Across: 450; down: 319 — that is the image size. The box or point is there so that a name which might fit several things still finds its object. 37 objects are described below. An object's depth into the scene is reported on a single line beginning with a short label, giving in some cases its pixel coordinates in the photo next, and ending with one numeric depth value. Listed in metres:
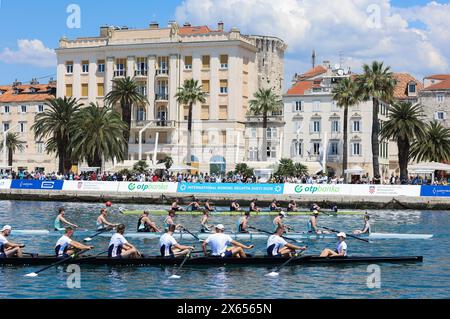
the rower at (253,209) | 49.18
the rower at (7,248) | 26.73
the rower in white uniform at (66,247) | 26.67
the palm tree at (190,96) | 90.31
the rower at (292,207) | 52.08
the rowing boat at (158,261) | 26.70
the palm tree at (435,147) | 83.58
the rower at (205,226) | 37.78
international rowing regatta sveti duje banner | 63.78
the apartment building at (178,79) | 95.75
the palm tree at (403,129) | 75.69
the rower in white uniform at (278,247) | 27.53
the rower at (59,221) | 37.28
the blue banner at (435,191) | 60.97
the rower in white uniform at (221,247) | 27.39
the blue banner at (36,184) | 69.38
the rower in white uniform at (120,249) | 26.92
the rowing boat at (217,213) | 50.76
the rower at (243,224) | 36.78
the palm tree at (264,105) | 90.25
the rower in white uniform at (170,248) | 27.31
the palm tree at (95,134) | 76.38
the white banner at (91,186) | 67.19
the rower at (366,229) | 37.38
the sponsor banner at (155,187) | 65.62
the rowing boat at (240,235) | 35.94
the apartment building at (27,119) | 106.06
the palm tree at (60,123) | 79.69
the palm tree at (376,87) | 74.56
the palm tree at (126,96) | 89.06
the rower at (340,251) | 28.61
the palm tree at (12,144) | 102.81
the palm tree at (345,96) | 79.44
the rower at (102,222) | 37.06
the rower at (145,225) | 35.81
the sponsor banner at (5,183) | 71.19
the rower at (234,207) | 50.94
